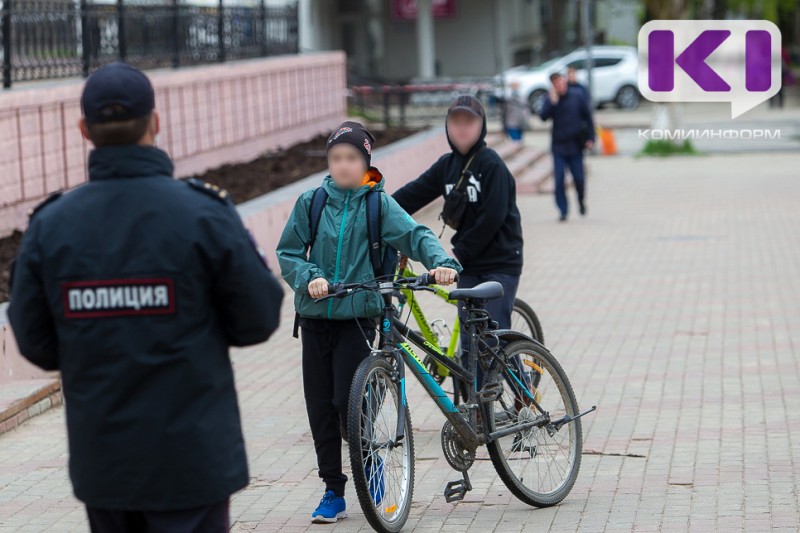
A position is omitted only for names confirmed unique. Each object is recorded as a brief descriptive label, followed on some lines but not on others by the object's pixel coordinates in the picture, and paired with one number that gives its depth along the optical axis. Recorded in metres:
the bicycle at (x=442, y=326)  12.70
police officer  6.33
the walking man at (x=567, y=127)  33.16
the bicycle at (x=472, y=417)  10.16
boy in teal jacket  10.49
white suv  79.81
